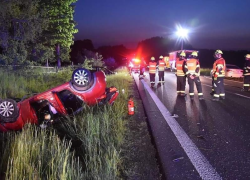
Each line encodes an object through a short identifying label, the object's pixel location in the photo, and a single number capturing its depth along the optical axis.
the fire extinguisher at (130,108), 5.71
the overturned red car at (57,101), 4.51
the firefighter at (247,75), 10.03
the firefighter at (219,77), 7.69
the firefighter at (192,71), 8.11
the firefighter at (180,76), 9.05
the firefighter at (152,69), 12.57
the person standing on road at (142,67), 18.52
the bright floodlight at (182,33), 31.46
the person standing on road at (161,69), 13.18
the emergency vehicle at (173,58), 27.26
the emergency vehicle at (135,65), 25.25
